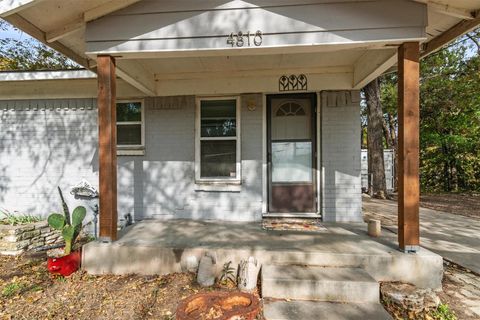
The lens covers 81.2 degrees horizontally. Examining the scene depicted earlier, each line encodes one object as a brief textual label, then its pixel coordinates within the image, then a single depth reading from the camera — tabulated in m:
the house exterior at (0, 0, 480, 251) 2.90
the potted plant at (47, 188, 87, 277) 3.12
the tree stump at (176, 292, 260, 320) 2.30
